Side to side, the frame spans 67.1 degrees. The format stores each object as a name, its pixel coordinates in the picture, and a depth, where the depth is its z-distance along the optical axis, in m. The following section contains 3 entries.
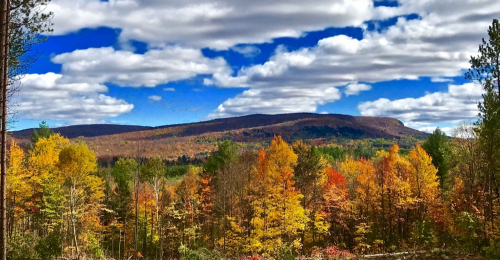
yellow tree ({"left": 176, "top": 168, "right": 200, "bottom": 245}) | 46.82
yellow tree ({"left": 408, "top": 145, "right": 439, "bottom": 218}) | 40.81
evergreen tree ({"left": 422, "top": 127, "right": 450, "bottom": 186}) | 46.78
